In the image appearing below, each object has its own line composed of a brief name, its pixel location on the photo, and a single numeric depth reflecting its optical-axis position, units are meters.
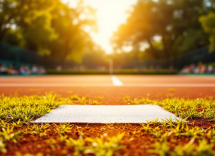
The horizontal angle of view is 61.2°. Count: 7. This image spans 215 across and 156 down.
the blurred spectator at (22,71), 21.62
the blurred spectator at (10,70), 20.08
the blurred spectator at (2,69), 19.18
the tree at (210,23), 21.84
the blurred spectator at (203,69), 20.11
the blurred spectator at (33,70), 24.00
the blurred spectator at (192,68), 23.44
